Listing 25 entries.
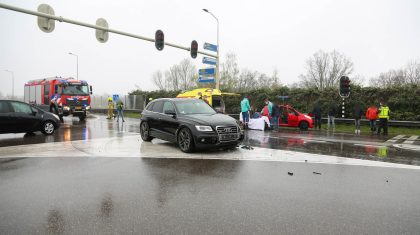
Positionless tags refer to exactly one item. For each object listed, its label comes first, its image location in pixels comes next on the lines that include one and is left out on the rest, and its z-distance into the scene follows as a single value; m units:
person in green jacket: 17.30
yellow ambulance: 20.92
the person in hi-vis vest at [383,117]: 15.89
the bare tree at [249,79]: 61.47
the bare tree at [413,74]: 61.09
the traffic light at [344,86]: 18.44
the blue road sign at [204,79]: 23.70
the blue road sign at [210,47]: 21.92
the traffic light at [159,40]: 18.31
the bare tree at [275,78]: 61.06
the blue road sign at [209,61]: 22.45
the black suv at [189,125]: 8.58
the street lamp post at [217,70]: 22.93
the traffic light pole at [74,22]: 13.67
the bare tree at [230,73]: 49.34
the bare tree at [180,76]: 64.94
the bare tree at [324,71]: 56.88
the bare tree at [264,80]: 63.94
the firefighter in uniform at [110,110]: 26.11
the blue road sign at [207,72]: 23.34
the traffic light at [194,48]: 20.25
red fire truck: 22.28
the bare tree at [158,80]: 69.95
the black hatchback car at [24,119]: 12.19
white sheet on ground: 17.59
